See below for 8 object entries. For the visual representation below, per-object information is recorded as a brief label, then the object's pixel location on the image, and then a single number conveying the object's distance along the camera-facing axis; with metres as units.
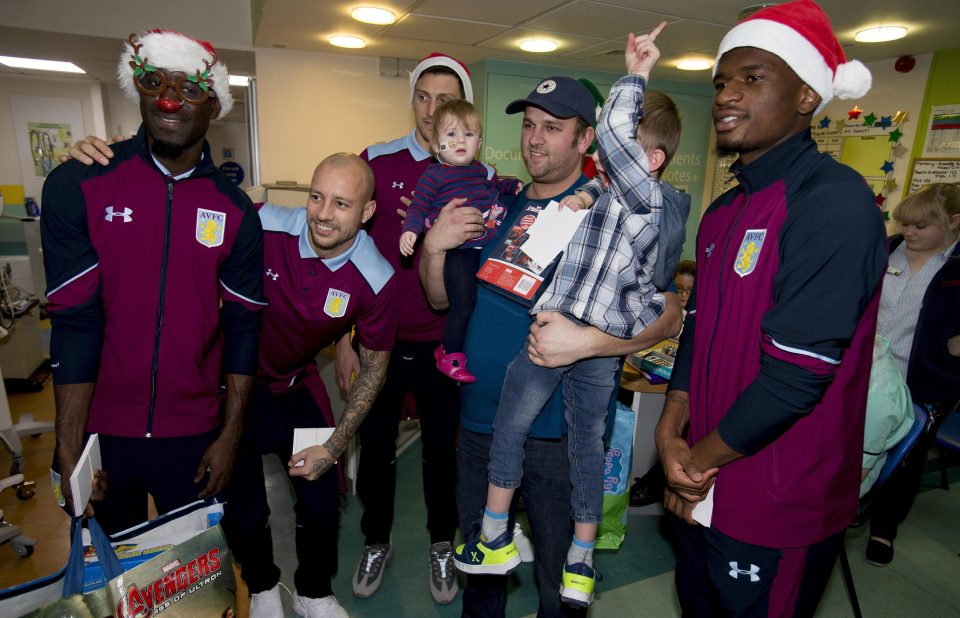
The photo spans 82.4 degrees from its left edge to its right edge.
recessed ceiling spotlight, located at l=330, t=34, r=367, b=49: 5.29
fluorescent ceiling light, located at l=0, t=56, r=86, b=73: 7.24
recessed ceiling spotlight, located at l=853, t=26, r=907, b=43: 4.04
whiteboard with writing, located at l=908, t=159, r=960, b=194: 4.59
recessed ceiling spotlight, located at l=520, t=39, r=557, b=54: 5.11
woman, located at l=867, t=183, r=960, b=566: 2.81
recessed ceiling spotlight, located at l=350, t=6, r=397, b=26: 4.22
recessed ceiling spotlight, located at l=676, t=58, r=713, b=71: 5.36
